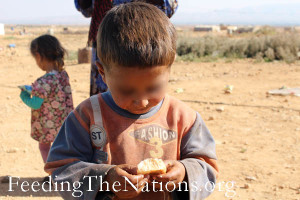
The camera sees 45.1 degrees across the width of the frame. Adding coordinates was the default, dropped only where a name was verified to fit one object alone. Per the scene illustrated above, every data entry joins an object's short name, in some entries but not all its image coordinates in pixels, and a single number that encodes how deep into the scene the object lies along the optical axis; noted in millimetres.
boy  1234
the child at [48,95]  3332
